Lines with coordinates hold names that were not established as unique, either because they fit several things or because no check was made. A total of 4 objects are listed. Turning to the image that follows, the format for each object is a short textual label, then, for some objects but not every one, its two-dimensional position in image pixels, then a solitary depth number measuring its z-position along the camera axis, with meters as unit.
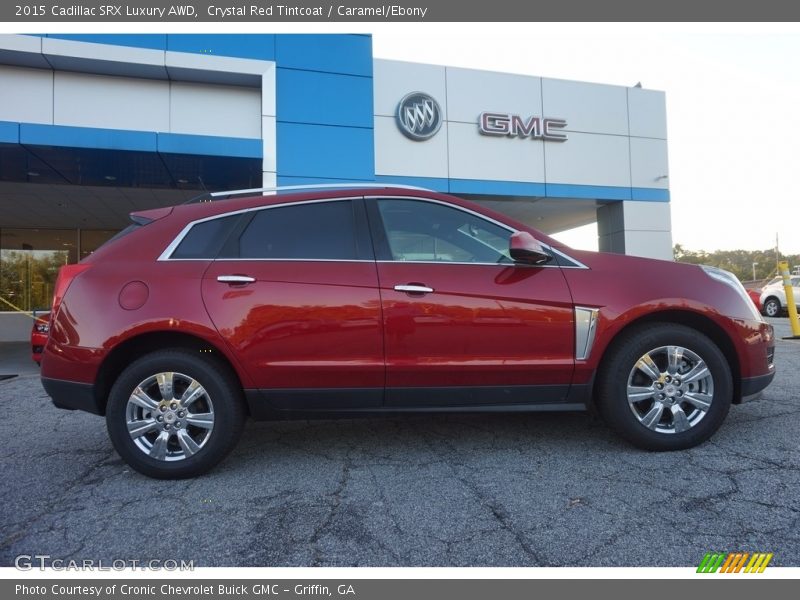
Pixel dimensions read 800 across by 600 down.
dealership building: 7.81
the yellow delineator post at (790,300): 7.93
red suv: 2.80
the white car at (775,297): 15.27
